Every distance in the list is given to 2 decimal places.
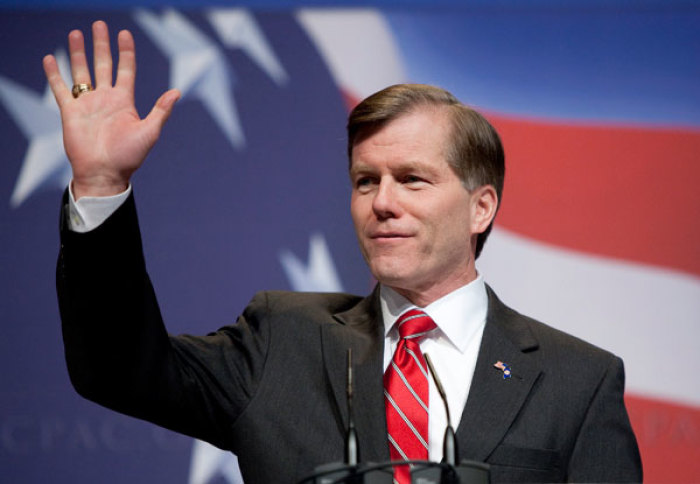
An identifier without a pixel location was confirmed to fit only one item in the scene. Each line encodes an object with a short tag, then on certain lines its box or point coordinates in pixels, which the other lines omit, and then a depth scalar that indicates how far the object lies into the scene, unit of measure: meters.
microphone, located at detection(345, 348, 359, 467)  7.55
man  7.74
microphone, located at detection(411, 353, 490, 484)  7.55
